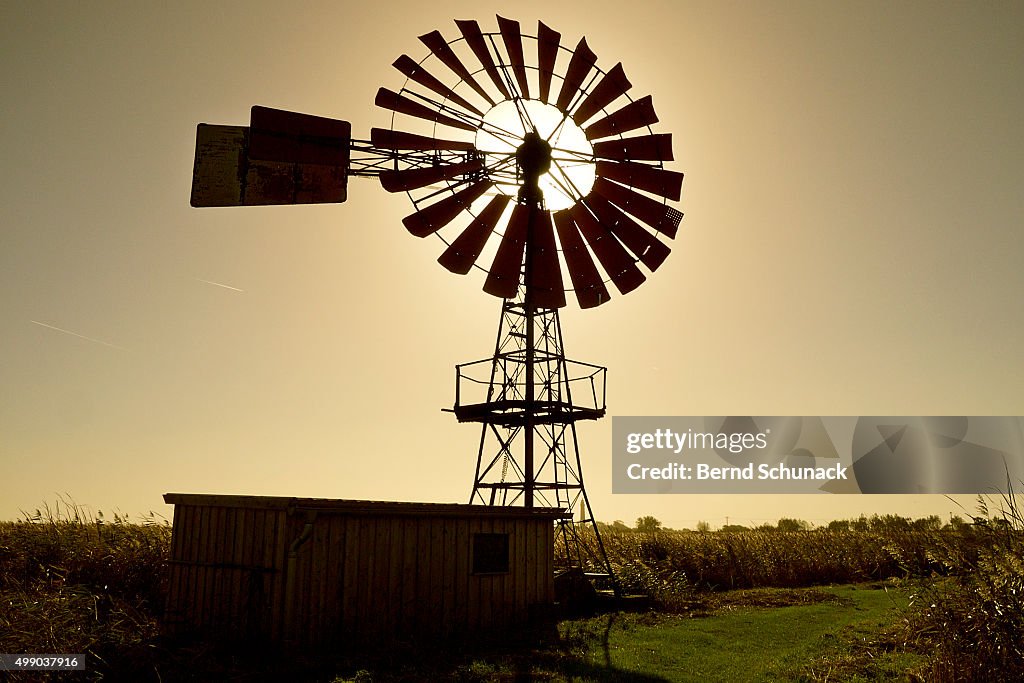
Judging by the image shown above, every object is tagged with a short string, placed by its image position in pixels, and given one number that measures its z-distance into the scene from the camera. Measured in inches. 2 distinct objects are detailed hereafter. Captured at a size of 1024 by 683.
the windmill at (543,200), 721.6
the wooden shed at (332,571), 511.5
